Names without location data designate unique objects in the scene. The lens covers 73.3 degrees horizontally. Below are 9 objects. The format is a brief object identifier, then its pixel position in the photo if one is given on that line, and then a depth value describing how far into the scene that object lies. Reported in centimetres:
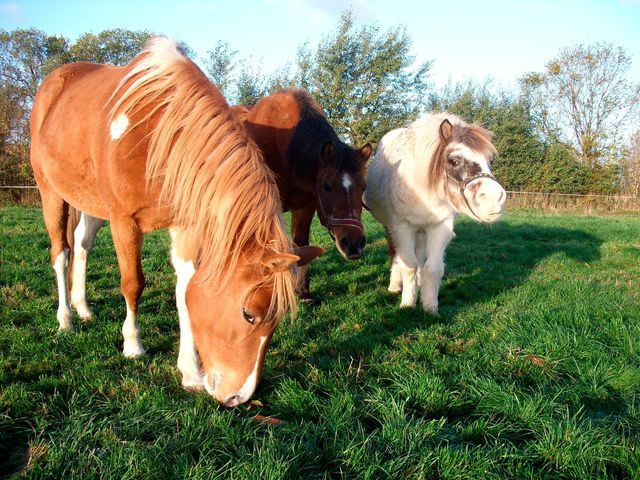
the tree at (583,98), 2940
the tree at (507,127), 2777
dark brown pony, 447
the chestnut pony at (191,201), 242
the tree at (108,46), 3141
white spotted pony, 457
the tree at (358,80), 2755
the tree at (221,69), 2898
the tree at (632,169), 2623
